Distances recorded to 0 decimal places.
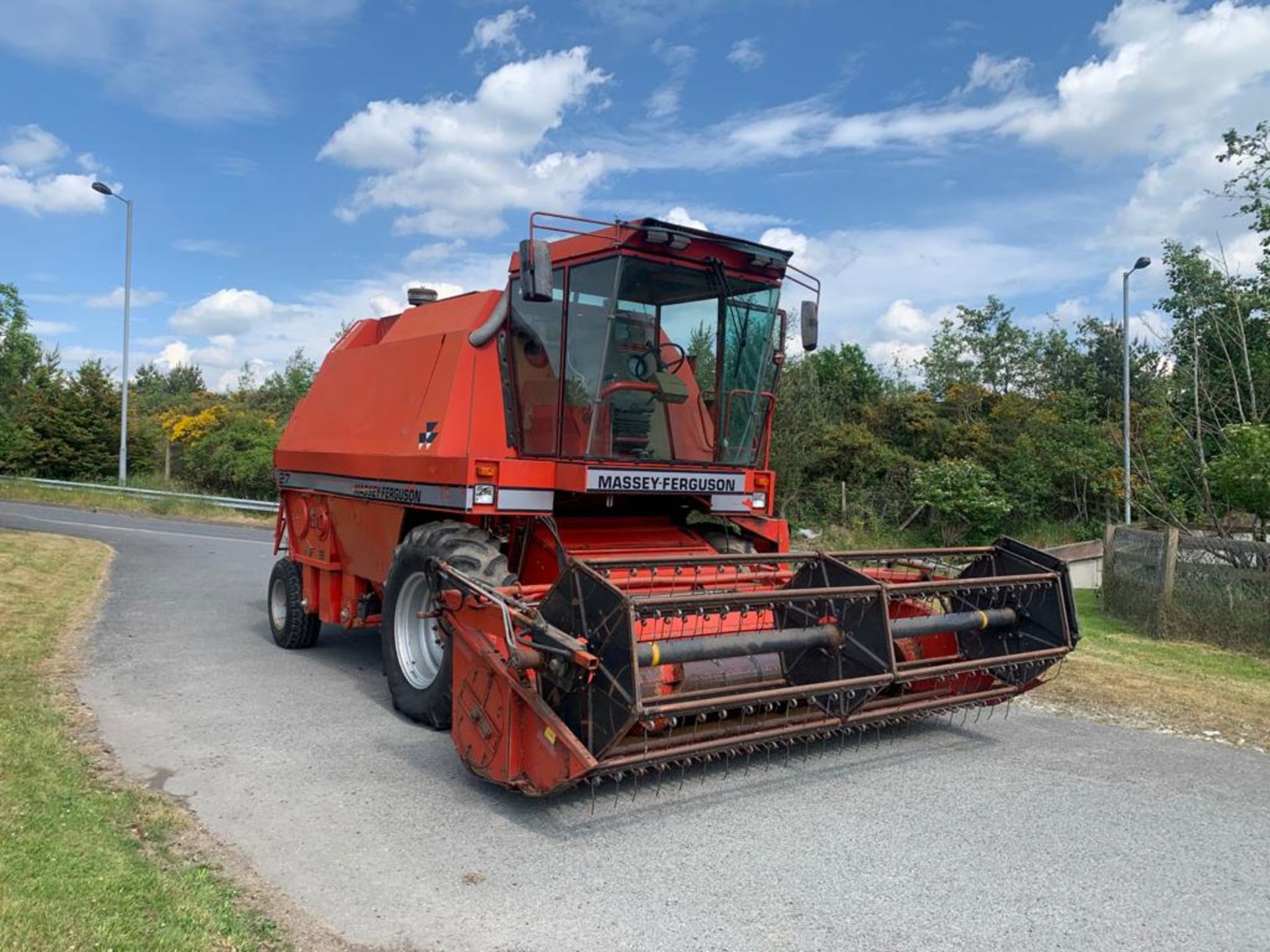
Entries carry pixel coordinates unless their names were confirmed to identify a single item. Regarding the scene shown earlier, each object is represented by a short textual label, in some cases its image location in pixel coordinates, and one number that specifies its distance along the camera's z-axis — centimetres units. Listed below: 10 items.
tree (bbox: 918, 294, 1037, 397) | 3303
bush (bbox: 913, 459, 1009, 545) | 2067
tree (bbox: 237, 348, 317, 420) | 4012
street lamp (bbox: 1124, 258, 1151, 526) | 1670
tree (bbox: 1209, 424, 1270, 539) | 1024
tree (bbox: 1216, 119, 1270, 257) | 1400
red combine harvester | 456
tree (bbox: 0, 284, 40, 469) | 1750
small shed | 1730
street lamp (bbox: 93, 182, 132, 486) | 2622
